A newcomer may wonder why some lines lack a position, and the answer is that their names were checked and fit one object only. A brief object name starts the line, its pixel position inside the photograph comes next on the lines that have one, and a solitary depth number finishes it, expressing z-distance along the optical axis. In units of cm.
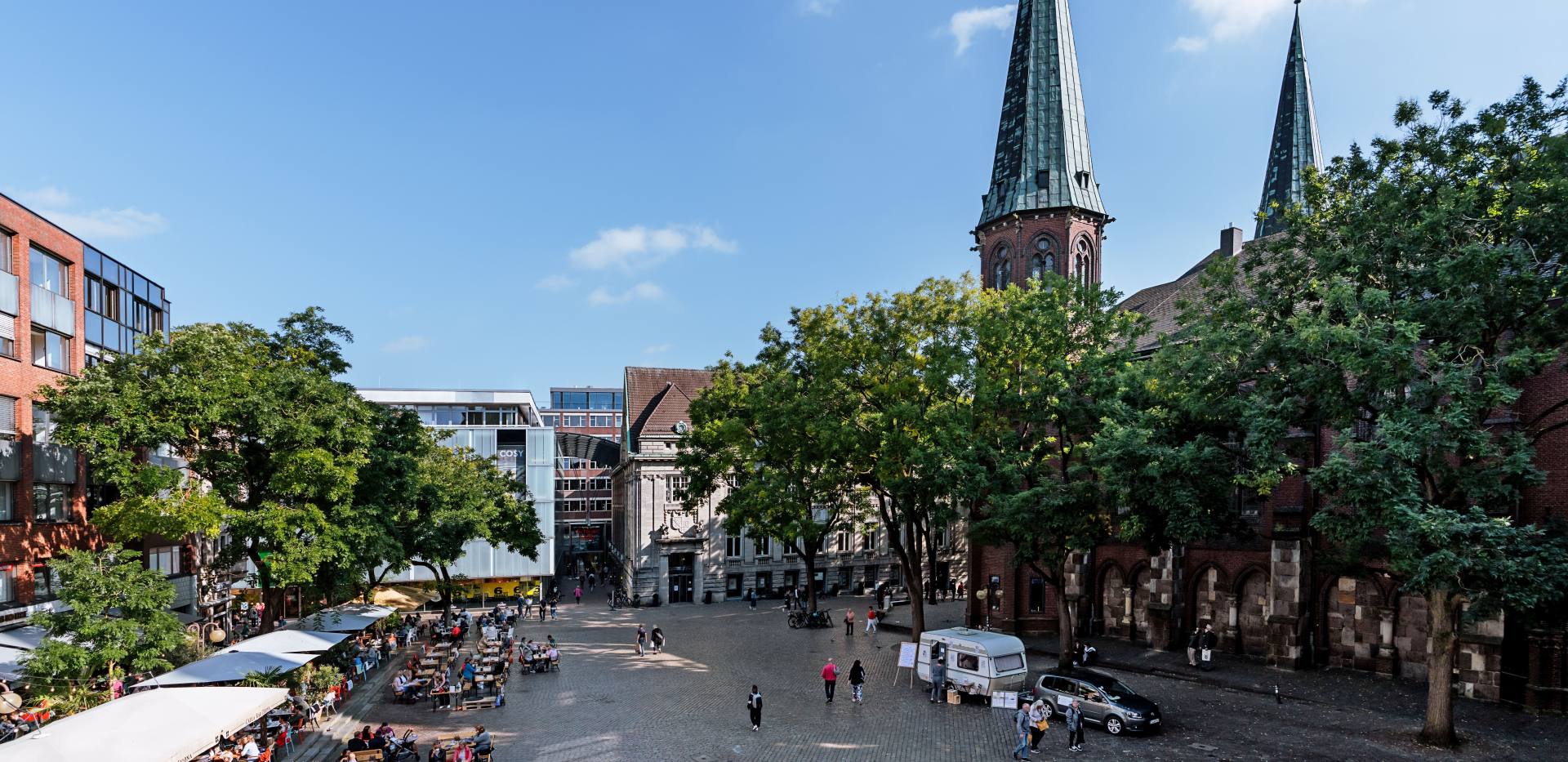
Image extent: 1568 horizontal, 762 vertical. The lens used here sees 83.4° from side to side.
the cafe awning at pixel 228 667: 2108
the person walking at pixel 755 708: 2331
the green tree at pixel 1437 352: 1769
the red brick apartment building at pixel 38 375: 2883
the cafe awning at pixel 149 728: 1507
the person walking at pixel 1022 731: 2052
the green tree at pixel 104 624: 2227
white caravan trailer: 2577
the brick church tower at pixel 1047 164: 5362
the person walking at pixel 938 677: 2656
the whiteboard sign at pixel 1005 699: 2389
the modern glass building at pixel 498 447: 5700
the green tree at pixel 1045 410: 2695
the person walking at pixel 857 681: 2622
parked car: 2242
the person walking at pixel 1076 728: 2153
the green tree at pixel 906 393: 2894
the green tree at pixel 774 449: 3228
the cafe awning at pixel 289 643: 2430
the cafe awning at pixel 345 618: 2944
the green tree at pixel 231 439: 2531
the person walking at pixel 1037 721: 2100
